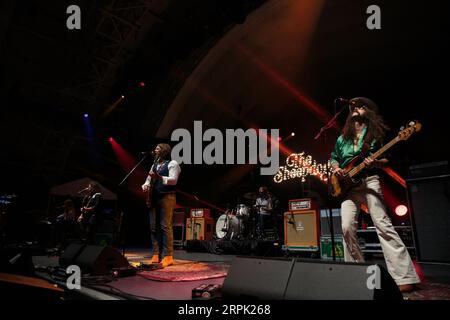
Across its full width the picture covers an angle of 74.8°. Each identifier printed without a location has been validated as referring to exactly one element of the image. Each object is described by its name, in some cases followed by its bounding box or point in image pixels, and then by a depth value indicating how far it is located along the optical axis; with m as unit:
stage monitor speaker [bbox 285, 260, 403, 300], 1.38
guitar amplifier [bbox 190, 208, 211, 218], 9.70
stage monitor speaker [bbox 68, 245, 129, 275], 3.27
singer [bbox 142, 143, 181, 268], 4.29
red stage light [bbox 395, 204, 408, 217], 7.39
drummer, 8.69
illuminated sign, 10.46
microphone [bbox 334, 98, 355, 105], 2.84
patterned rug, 3.17
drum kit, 8.70
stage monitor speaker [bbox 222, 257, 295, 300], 1.66
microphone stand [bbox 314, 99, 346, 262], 2.89
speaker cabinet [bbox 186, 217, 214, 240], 9.49
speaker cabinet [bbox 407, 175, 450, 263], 4.18
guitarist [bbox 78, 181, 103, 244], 7.00
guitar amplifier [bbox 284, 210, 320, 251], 6.37
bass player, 2.43
